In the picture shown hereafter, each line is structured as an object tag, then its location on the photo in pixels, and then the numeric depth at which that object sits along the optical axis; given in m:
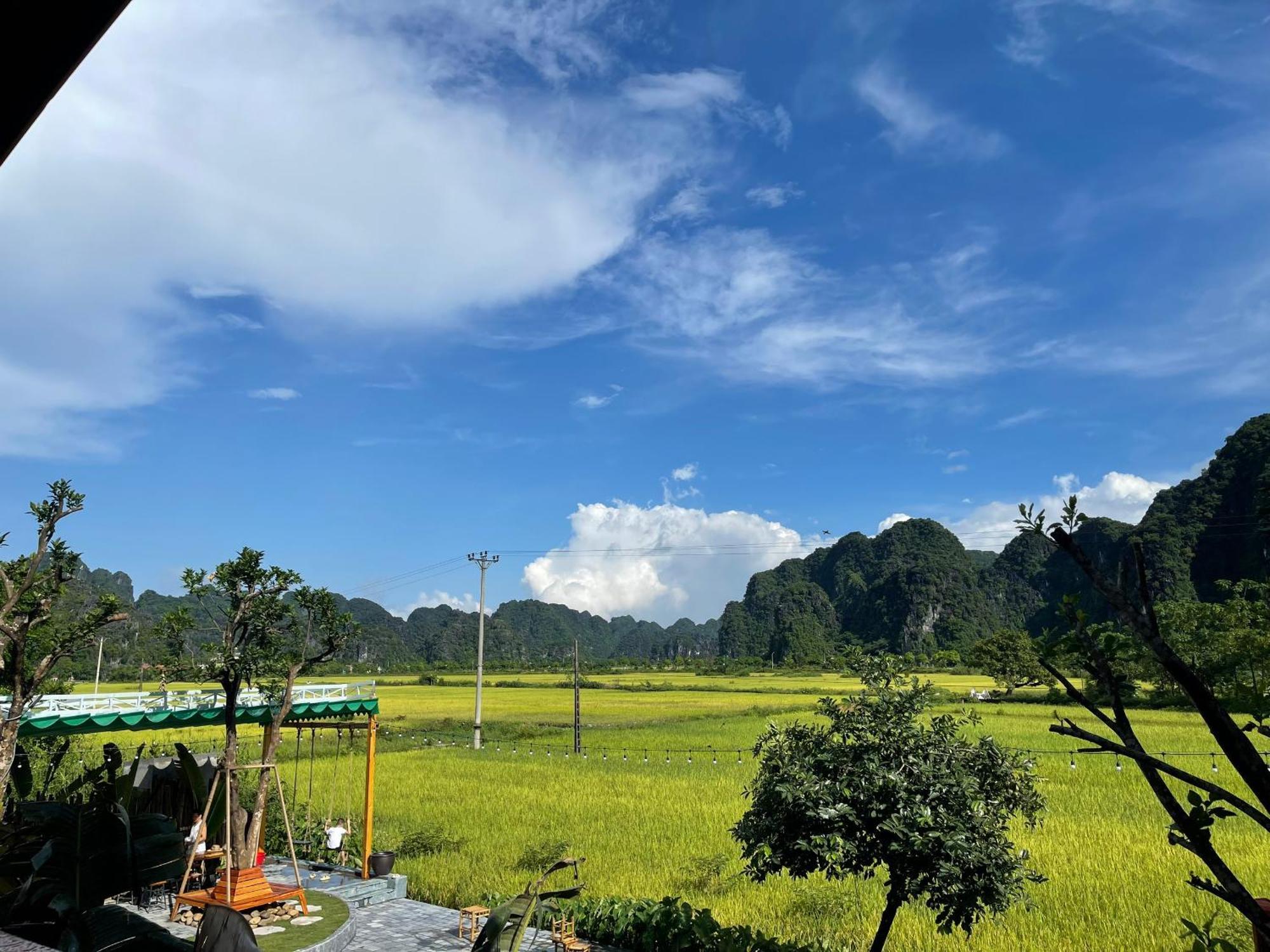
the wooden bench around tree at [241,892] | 9.69
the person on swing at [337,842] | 13.41
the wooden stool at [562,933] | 8.96
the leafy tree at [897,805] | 6.80
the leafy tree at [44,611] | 7.00
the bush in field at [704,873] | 11.83
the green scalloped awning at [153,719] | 12.19
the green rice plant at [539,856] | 12.77
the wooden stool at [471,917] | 9.84
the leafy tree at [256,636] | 12.38
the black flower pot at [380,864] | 12.47
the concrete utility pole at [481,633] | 30.50
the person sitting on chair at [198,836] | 10.38
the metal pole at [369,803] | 12.39
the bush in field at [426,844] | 14.40
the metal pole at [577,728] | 28.34
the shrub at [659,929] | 8.01
